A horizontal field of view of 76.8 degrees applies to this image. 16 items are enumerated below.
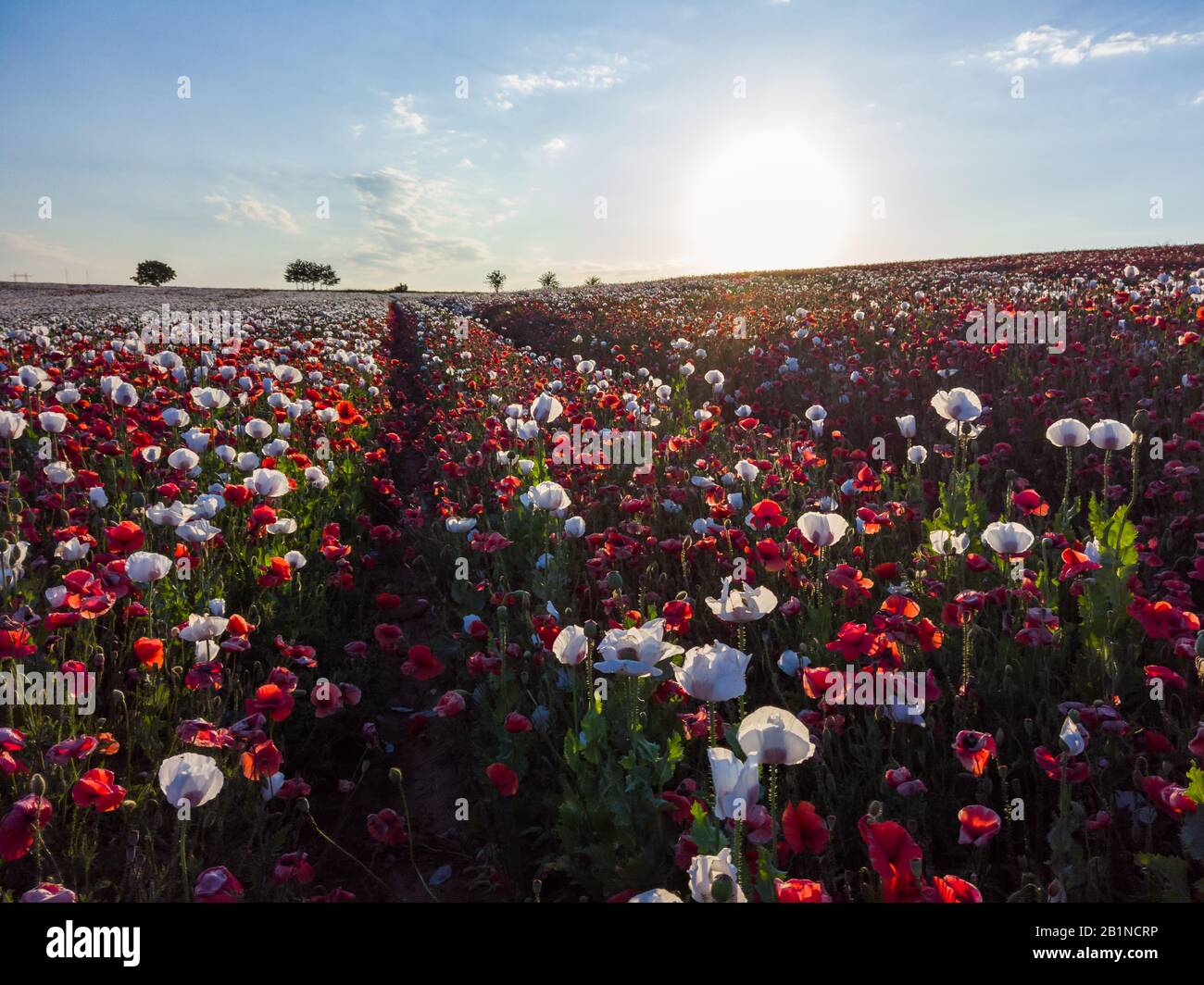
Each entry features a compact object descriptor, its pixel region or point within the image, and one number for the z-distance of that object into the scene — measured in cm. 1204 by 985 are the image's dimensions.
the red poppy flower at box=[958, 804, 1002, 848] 171
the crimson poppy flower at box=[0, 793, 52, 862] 193
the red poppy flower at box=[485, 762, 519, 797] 242
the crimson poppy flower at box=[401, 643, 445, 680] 295
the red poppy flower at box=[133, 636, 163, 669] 259
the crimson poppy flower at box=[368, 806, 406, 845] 245
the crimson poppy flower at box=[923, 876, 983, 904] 134
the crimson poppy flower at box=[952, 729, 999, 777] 203
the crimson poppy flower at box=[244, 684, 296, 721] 246
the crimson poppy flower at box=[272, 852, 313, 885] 226
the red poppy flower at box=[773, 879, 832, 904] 134
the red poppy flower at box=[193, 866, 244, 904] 188
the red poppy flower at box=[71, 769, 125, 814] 198
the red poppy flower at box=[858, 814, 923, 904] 134
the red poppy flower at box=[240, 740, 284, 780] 241
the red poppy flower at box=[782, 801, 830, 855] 155
